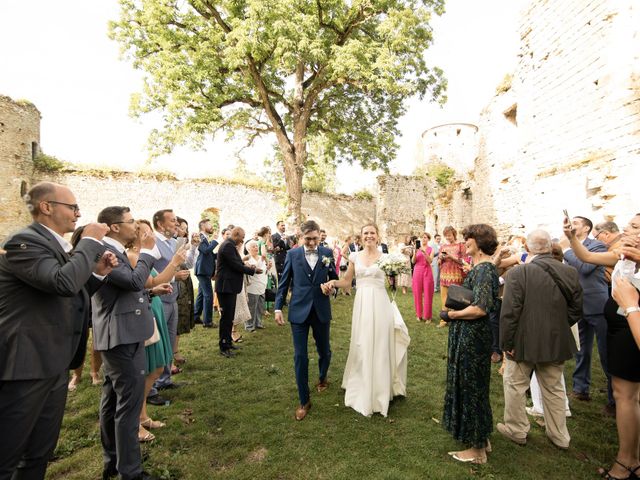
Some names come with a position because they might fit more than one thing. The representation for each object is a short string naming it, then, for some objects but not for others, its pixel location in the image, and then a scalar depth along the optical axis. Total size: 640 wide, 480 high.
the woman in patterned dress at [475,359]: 3.12
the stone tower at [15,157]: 16.97
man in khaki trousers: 3.38
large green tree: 12.21
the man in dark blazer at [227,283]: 6.09
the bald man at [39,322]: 1.96
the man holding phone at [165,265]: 4.28
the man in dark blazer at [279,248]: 9.88
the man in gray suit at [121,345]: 2.71
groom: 4.01
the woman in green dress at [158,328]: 3.11
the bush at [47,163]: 19.05
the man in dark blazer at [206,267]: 7.55
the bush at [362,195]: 28.20
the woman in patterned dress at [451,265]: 7.50
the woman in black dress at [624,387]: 2.91
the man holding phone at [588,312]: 4.35
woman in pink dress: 8.61
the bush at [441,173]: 34.51
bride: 4.09
